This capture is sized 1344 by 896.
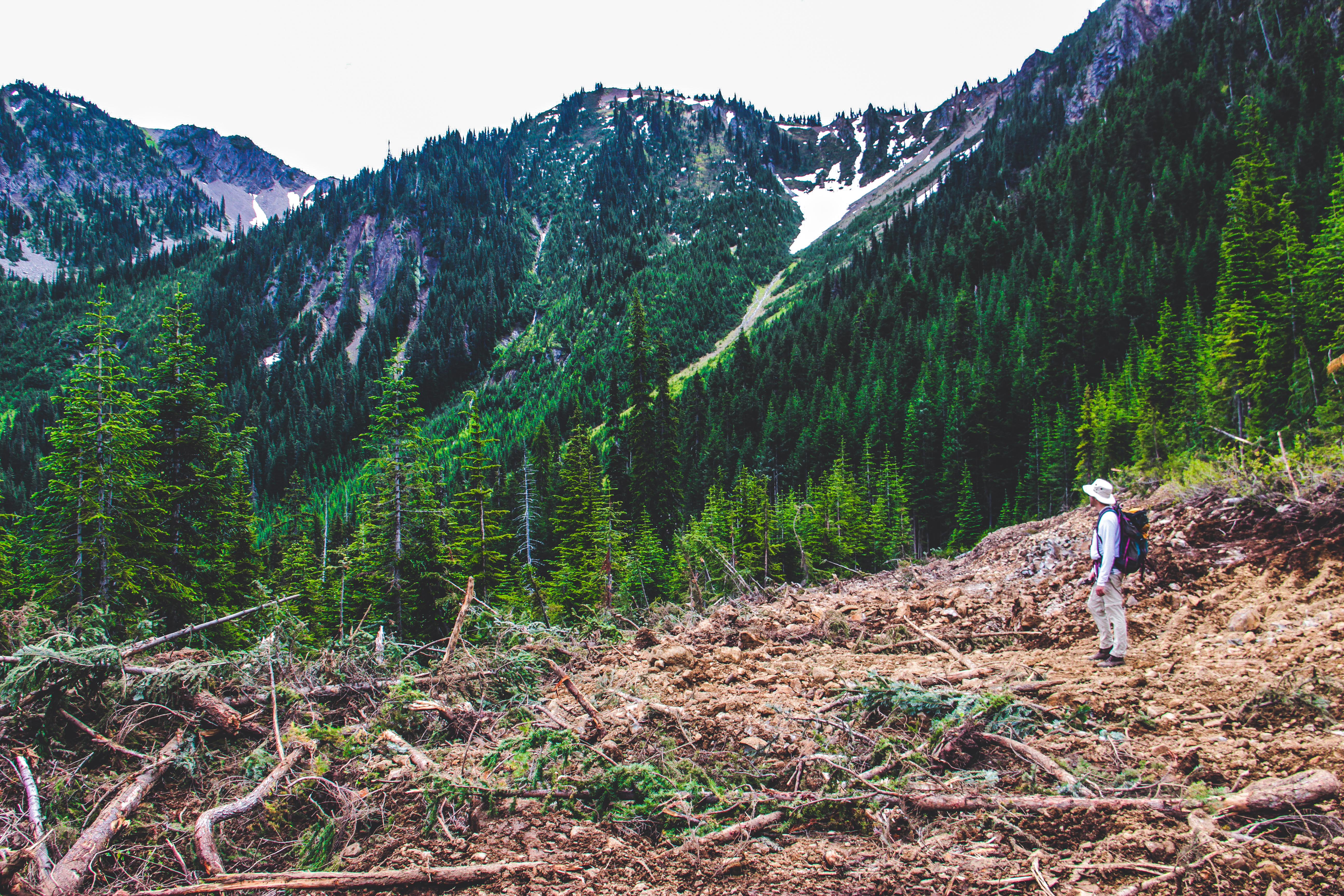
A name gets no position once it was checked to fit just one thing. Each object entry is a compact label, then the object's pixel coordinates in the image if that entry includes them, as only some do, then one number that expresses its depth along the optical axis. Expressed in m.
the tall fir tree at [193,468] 16.44
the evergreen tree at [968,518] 45.00
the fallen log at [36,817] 3.12
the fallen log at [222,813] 3.33
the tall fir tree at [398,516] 18.38
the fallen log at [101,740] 4.48
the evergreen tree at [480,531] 20.05
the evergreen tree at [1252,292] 23.69
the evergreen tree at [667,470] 30.61
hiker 5.82
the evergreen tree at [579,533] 23.98
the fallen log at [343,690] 5.74
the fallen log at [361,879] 3.01
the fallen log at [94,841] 3.09
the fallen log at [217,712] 5.12
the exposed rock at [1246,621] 5.79
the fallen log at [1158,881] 2.61
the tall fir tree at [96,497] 13.86
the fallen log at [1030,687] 5.16
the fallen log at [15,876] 2.84
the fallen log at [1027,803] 3.19
